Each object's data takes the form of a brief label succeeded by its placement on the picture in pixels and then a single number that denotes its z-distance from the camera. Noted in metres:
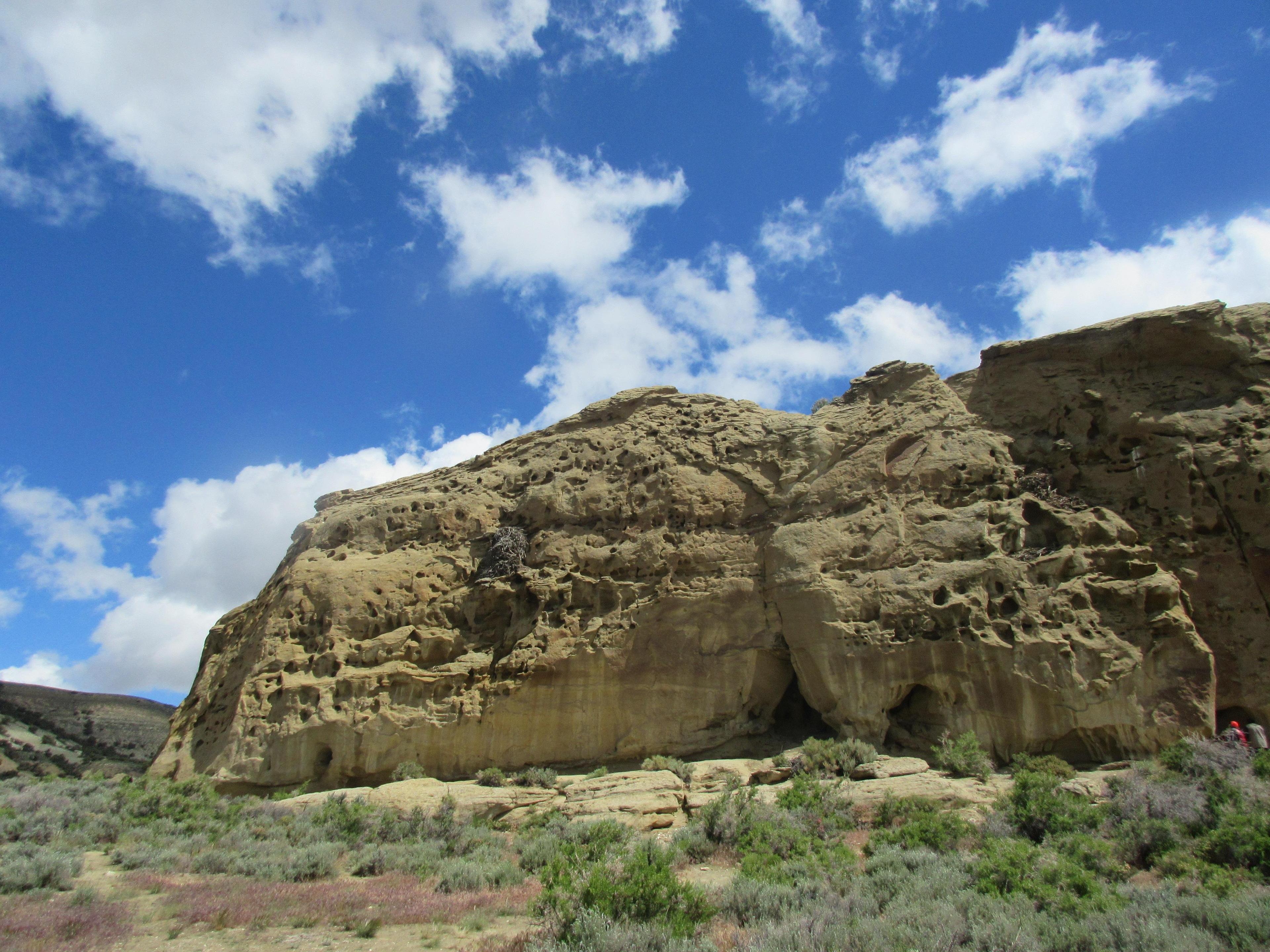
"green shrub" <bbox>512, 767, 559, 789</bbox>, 16.16
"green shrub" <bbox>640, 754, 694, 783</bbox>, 15.10
